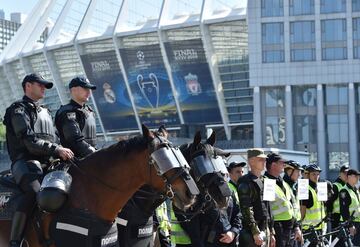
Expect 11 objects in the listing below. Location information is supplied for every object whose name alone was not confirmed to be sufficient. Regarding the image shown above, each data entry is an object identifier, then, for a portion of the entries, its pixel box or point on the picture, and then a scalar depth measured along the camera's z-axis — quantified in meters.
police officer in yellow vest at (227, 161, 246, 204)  11.59
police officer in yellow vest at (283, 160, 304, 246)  13.98
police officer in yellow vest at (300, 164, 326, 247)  14.78
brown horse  6.66
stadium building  76.88
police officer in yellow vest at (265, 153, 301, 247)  11.34
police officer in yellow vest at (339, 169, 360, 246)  16.58
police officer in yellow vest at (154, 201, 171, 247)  9.18
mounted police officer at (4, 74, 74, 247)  7.10
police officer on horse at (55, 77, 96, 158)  7.67
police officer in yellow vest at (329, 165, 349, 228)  16.92
